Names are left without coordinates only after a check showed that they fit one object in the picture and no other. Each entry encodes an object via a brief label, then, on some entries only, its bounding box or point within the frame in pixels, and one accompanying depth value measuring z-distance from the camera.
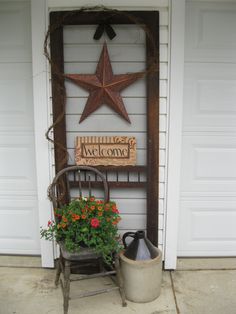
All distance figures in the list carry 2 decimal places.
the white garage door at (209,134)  2.53
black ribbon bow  2.38
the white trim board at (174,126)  2.38
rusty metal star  2.41
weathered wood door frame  2.36
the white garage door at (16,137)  2.57
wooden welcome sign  2.52
